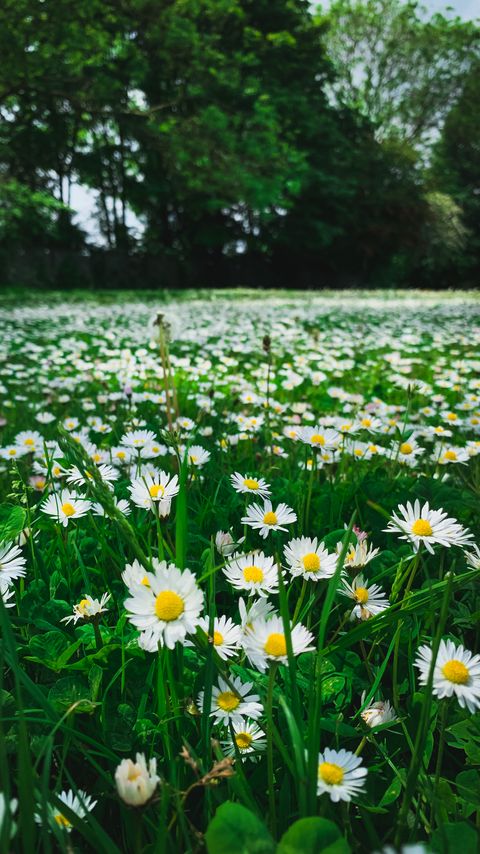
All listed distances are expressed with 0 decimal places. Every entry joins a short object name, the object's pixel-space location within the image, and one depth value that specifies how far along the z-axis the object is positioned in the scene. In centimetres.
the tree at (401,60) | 1995
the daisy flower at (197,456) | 36
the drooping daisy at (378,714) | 21
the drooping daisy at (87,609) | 23
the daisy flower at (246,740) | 20
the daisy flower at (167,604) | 17
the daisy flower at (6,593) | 23
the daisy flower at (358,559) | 24
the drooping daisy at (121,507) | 31
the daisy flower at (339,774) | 16
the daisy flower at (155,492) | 27
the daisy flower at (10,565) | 23
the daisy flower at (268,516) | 27
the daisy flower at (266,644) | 18
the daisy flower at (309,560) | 24
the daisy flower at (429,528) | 24
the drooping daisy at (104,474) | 30
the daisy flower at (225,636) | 21
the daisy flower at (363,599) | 24
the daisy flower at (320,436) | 37
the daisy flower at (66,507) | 30
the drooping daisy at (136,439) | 38
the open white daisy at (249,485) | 31
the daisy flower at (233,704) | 19
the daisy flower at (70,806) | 17
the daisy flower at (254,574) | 22
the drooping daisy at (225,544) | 27
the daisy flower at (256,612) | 20
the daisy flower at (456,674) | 18
